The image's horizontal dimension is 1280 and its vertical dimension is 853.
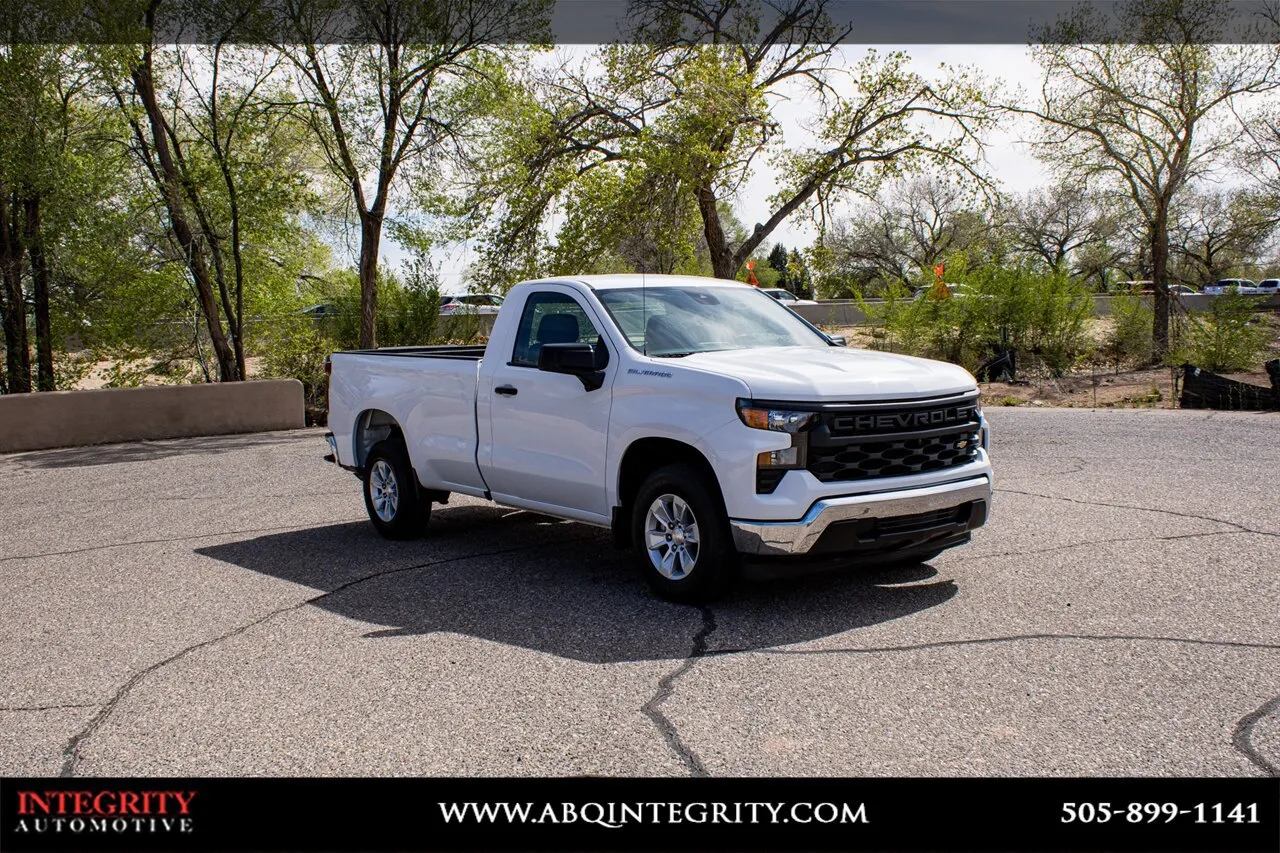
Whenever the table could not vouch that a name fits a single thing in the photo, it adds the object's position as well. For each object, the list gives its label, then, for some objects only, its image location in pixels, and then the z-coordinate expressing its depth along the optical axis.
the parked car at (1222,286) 55.12
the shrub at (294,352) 24.56
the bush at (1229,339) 20.78
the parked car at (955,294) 26.76
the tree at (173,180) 20.75
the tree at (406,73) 22.36
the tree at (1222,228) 30.77
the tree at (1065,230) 65.12
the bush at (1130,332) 28.09
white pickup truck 6.27
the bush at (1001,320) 26.67
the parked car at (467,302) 25.73
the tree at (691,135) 21.69
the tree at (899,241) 68.06
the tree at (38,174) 18.48
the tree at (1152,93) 27.66
